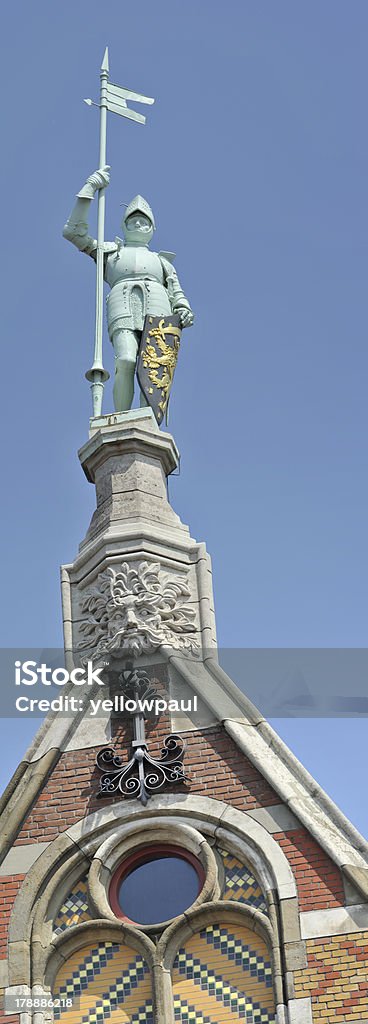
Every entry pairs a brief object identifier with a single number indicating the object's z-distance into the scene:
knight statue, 22.02
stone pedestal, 19.72
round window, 18.16
